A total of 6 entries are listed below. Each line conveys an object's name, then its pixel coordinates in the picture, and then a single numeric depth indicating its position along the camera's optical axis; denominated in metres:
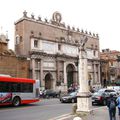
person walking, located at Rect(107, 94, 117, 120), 6.81
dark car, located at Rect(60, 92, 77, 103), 15.51
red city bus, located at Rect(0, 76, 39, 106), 12.41
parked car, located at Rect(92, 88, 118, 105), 13.59
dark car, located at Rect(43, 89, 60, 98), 21.84
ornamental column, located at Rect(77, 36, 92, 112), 8.91
